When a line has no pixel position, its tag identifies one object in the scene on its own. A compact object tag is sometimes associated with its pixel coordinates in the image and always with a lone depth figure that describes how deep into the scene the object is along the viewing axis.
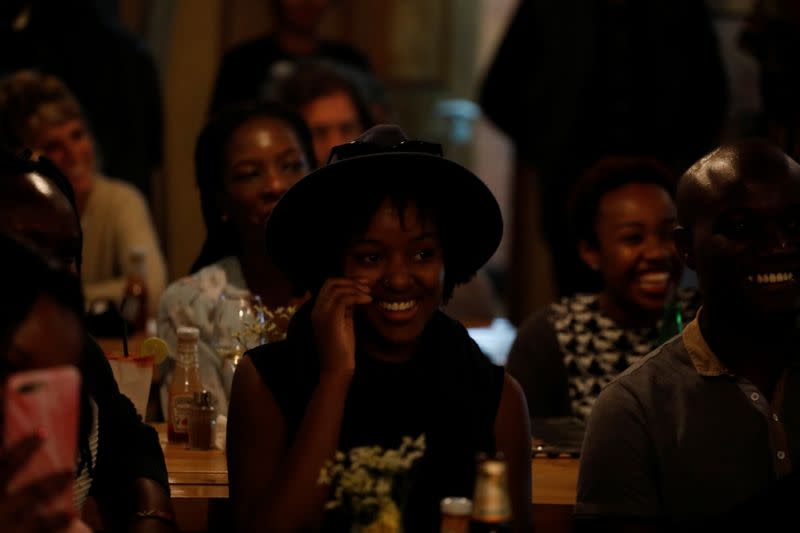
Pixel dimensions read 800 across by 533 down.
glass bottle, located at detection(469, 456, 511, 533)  4.35
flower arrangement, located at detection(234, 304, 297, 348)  7.02
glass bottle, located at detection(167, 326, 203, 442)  6.85
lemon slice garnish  7.00
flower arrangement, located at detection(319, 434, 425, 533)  4.57
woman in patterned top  8.15
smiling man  5.61
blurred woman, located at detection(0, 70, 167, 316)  10.60
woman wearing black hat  5.60
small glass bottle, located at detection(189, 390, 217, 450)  6.76
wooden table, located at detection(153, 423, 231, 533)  6.23
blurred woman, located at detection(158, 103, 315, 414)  7.77
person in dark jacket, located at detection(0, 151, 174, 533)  5.06
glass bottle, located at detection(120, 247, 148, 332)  10.11
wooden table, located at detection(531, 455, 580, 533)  6.15
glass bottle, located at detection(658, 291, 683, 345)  7.74
